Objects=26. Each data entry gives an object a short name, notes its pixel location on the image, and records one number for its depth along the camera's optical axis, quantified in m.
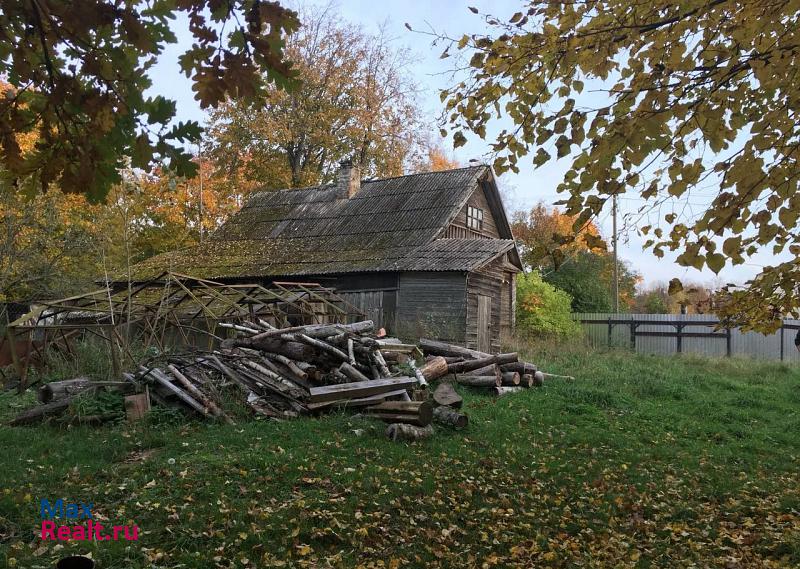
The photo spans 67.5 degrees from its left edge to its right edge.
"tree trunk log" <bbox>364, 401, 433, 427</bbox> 8.59
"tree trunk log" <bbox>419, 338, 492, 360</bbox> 13.21
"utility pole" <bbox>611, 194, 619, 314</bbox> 30.22
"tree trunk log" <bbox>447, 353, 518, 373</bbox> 12.47
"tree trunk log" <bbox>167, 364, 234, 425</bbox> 8.74
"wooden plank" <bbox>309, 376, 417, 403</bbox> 9.23
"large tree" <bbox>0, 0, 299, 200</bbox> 2.85
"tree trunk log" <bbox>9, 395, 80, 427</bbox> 8.70
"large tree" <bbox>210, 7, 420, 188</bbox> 30.70
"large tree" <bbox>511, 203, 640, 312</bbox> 31.84
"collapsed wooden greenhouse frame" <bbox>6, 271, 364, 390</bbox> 11.12
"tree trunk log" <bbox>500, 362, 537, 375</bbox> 12.59
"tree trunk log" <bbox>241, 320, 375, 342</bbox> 10.57
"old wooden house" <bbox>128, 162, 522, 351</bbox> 18.11
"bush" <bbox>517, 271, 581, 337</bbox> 23.98
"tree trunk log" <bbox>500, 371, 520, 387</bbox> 12.25
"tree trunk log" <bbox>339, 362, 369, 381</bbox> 9.93
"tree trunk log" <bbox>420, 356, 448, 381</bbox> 11.76
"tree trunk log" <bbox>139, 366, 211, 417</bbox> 8.85
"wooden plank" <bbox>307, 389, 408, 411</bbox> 9.24
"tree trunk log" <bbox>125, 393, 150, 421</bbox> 8.63
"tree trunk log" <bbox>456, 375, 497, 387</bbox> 11.78
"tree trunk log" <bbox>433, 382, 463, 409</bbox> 9.72
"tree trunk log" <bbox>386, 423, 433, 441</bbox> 8.13
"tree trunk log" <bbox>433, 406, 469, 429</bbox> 8.84
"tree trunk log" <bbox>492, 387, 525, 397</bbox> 11.63
